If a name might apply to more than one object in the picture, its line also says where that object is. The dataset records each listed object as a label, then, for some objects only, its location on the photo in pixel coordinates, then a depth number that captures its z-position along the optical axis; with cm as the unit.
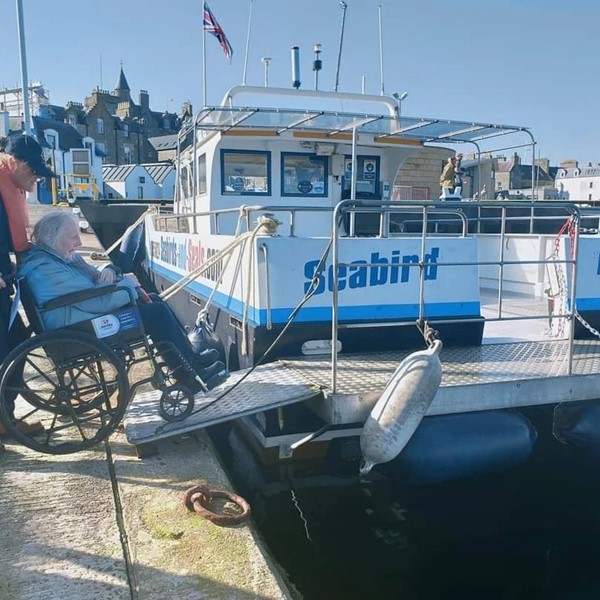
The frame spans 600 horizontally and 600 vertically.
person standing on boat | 988
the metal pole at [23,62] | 1692
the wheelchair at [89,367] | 335
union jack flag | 967
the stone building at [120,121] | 5878
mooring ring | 304
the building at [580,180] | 7394
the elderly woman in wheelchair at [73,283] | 341
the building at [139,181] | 4722
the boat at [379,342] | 382
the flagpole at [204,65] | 892
